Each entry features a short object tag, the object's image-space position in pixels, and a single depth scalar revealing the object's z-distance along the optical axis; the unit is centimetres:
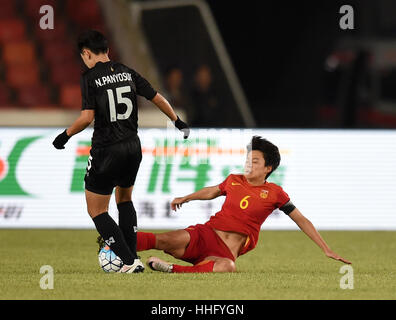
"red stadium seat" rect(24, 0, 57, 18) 1463
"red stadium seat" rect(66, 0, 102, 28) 1483
